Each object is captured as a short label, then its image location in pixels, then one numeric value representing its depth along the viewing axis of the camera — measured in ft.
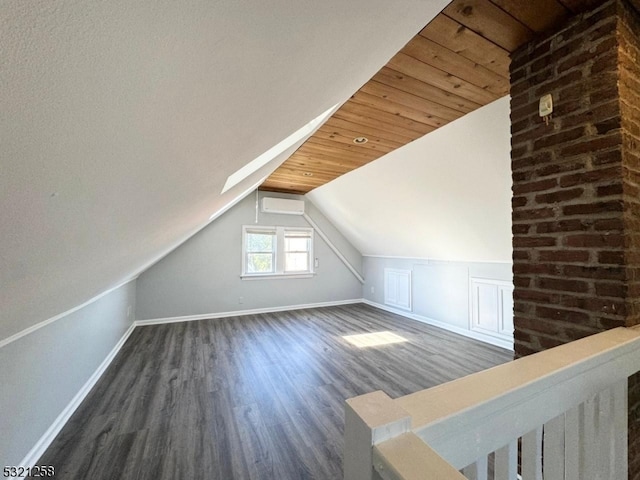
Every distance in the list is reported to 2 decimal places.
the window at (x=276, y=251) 17.11
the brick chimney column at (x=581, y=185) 3.71
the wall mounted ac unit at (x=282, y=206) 16.89
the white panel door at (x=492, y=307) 11.03
